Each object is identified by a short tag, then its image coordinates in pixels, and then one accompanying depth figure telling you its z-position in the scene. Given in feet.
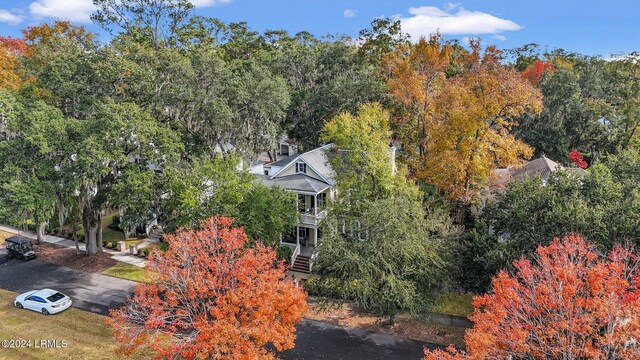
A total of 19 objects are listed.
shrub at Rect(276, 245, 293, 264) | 95.35
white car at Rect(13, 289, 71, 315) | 76.84
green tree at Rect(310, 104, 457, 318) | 67.47
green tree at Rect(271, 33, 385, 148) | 141.38
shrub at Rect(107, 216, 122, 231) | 121.08
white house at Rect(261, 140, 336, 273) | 99.50
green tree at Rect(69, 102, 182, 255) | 82.79
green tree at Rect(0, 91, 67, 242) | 78.43
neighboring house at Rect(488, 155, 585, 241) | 111.44
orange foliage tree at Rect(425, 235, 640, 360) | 42.42
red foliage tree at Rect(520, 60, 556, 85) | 182.19
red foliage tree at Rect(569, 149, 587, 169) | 136.91
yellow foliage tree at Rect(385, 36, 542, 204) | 89.76
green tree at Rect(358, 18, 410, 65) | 176.86
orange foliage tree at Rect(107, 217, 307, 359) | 51.98
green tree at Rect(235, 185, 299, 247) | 80.89
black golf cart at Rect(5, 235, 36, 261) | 100.63
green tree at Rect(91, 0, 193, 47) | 121.08
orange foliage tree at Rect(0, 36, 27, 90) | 141.46
